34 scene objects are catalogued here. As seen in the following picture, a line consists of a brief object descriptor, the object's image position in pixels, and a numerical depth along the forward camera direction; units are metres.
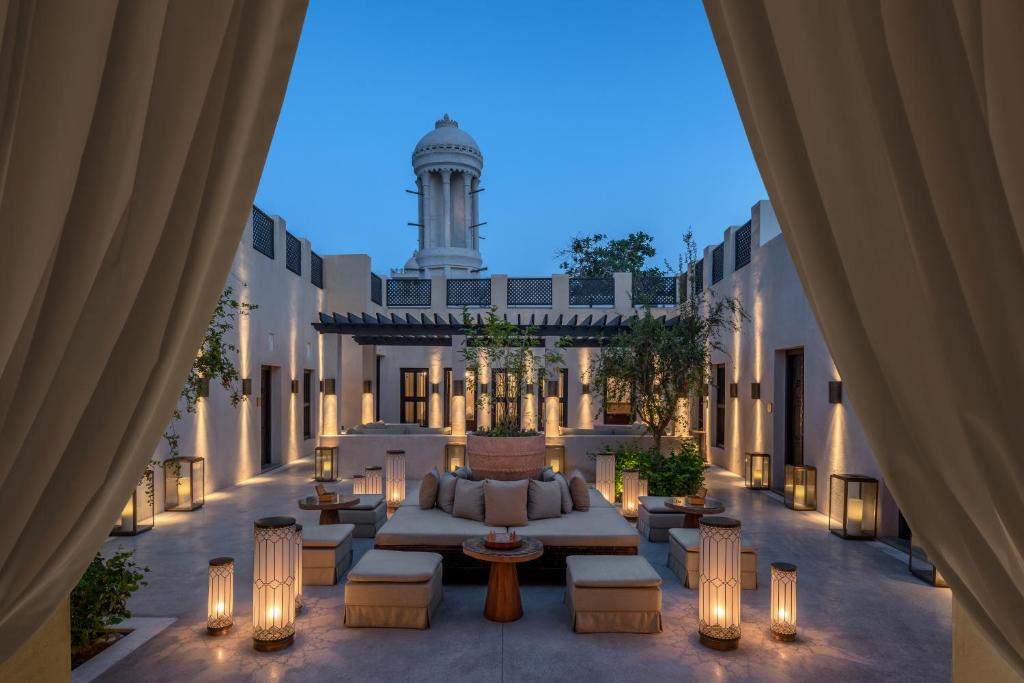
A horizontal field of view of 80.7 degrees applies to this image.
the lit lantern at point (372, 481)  8.59
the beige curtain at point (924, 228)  1.26
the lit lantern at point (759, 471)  10.10
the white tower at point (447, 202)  20.44
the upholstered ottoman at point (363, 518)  7.37
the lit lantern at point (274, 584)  4.33
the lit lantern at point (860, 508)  7.12
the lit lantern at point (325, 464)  10.91
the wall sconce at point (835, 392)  7.88
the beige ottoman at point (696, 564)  5.60
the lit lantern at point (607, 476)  8.73
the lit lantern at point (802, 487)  8.65
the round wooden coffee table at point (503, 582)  4.79
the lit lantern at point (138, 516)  7.08
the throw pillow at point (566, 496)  6.48
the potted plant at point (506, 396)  7.71
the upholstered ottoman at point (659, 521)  7.20
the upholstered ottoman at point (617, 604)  4.62
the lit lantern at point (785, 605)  4.46
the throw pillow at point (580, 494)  6.60
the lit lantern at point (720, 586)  4.38
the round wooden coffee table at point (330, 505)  6.62
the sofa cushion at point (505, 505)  6.08
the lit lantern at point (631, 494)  8.27
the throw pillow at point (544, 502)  6.28
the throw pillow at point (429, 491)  6.58
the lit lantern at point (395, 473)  8.73
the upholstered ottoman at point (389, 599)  4.71
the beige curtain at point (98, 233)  1.26
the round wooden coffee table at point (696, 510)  6.39
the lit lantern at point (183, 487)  8.34
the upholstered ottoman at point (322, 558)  5.69
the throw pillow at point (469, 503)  6.25
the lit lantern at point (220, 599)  4.53
